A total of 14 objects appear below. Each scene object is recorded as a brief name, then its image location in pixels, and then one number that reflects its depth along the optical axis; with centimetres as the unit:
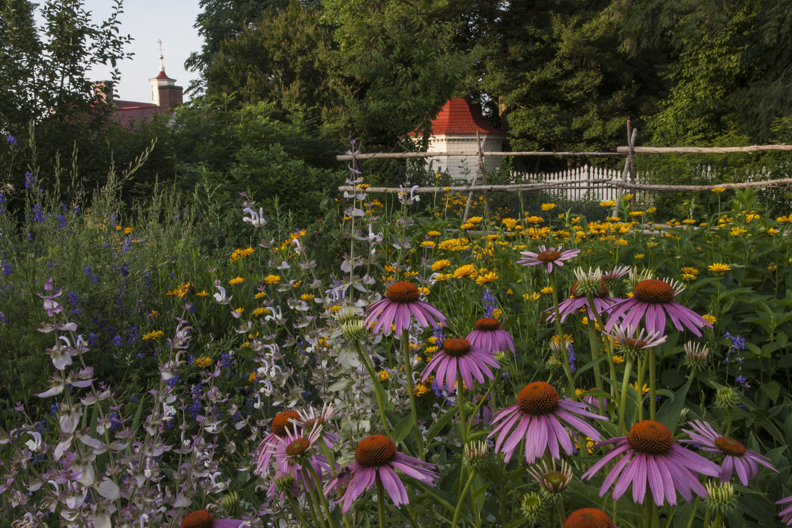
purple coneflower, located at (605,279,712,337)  94
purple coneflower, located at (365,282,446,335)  103
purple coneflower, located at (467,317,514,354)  116
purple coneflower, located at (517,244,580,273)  128
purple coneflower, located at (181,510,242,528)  85
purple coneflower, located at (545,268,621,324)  106
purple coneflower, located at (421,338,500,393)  99
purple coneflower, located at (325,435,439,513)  76
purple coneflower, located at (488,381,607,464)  79
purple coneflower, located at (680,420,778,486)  79
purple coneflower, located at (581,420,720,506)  72
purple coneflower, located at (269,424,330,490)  79
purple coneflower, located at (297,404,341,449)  88
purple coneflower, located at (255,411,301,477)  89
